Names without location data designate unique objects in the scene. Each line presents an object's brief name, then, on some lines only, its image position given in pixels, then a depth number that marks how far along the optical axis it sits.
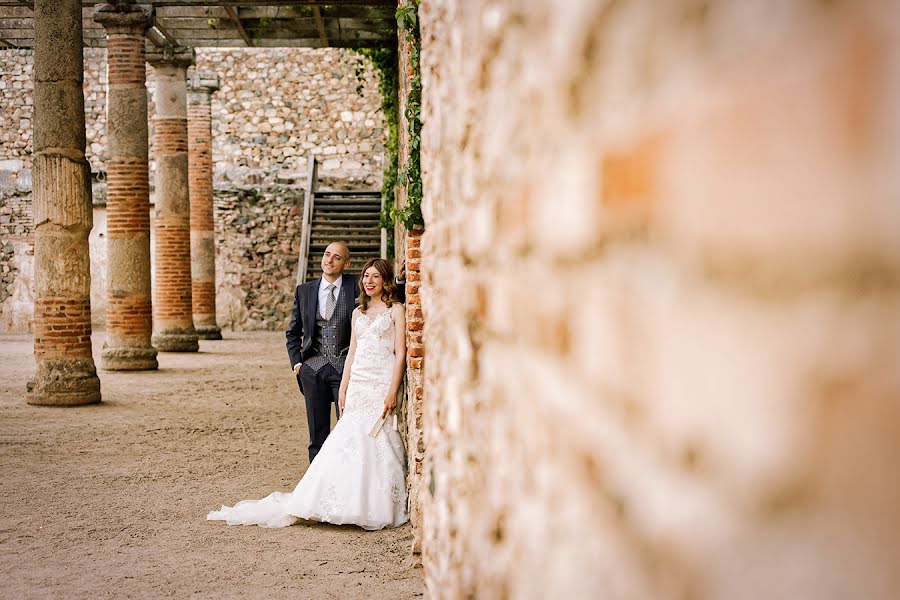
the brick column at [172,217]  14.52
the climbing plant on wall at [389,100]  11.16
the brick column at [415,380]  4.23
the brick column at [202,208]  16.89
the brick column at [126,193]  11.64
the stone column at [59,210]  8.70
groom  5.44
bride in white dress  4.68
